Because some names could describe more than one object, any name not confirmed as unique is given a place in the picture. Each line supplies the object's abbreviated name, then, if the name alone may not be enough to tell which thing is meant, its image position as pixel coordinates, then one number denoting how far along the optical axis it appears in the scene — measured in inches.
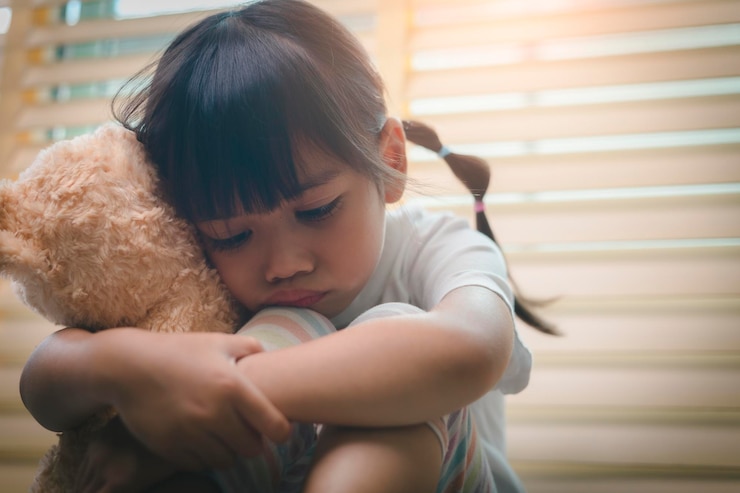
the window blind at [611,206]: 41.6
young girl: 19.7
